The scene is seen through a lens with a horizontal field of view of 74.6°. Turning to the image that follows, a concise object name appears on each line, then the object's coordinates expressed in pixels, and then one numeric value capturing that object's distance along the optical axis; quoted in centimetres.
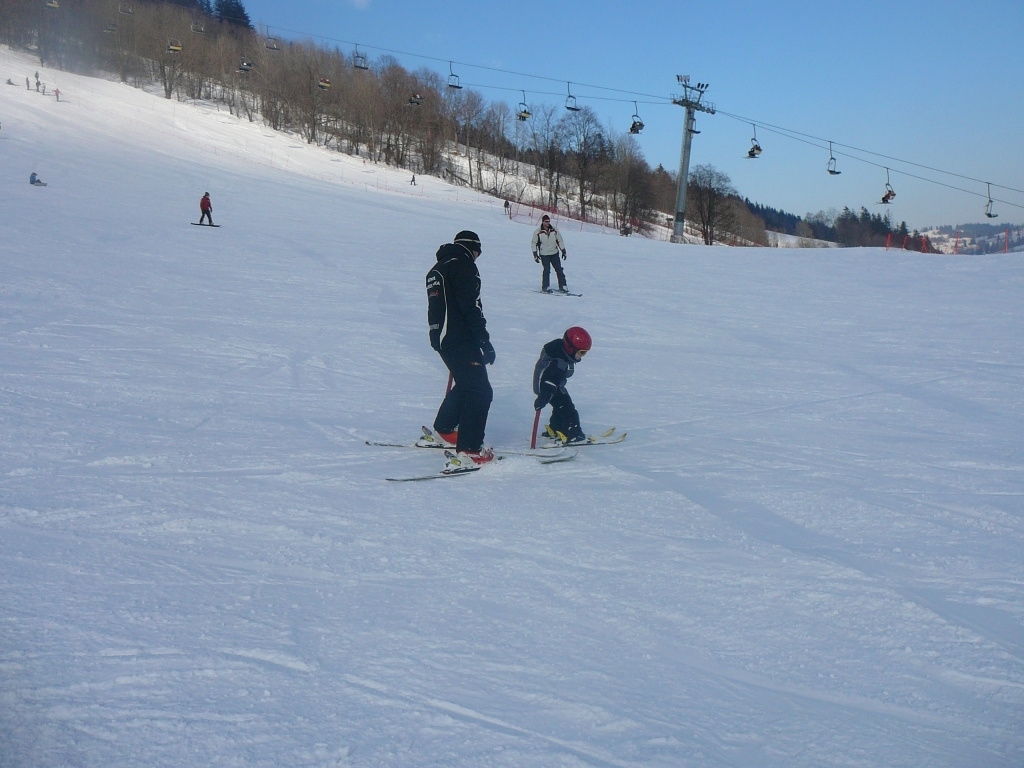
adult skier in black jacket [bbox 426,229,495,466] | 495
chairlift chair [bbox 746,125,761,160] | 3309
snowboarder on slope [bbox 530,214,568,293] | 1380
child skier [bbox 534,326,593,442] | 557
